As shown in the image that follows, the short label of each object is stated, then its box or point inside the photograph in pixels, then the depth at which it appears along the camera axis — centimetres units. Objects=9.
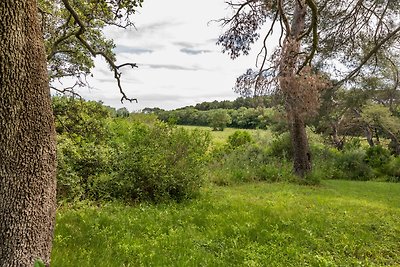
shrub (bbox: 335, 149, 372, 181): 1678
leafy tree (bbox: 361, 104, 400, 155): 2238
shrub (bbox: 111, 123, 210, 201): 778
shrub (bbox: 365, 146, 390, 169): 1819
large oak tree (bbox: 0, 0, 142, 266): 260
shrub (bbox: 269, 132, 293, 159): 1706
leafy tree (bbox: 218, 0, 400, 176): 604
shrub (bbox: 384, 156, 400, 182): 1697
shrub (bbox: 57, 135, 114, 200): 710
